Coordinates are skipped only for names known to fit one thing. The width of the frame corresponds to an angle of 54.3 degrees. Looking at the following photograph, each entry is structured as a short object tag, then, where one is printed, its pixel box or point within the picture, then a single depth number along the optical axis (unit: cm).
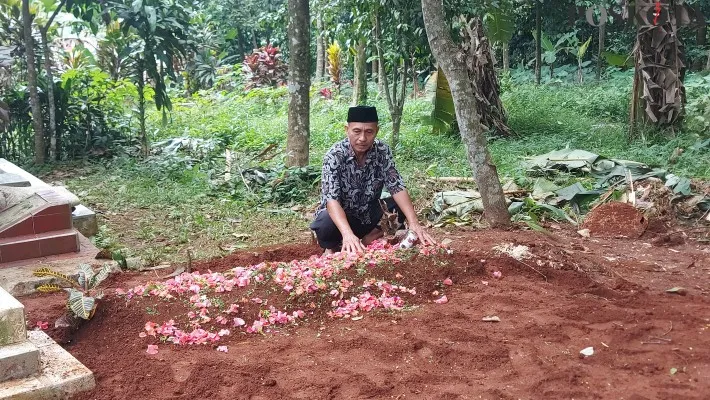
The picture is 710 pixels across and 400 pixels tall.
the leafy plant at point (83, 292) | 360
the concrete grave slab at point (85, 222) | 633
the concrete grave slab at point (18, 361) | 294
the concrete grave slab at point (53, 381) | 287
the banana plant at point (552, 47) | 1621
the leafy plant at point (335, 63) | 1703
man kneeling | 484
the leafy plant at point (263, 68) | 1806
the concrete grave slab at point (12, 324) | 304
